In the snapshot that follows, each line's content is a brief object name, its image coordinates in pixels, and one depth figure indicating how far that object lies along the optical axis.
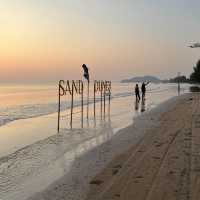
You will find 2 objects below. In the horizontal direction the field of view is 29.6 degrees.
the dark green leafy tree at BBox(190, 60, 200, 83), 100.43
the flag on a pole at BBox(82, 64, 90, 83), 21.16
